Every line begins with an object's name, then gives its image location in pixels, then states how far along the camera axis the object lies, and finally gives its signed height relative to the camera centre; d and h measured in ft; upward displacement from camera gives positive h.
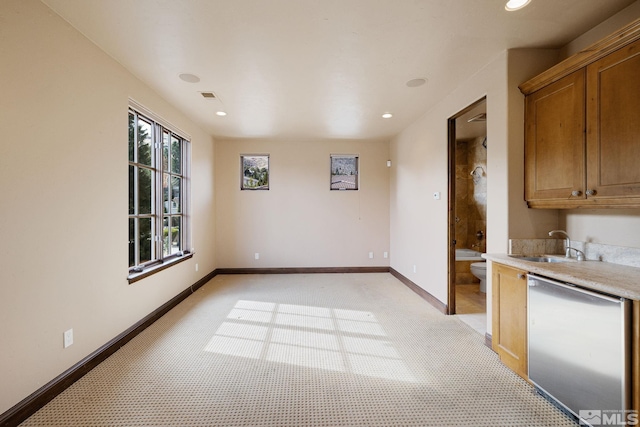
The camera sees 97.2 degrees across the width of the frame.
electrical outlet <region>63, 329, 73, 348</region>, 6.66 -3.00
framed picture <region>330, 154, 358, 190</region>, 18.67 +2.59
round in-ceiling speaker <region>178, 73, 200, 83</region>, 9.32 +4.51
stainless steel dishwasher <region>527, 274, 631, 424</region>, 4.60 -2.53
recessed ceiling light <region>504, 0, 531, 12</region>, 5.97 +4.43
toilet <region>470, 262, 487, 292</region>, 13.67 -3.02
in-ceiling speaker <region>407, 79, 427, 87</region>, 9.75 +4.52
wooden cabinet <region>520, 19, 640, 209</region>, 5.45 +1.83
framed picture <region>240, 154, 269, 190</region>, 18.35 +2.56
